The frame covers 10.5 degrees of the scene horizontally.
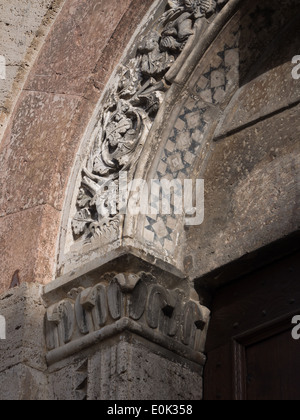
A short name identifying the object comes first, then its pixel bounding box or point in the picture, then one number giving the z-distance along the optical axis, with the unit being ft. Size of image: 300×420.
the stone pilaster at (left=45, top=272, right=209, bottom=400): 18.02
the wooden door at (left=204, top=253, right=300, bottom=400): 17.74
